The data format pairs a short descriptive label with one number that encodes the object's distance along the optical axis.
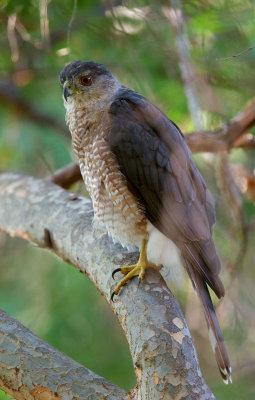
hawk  5.24
